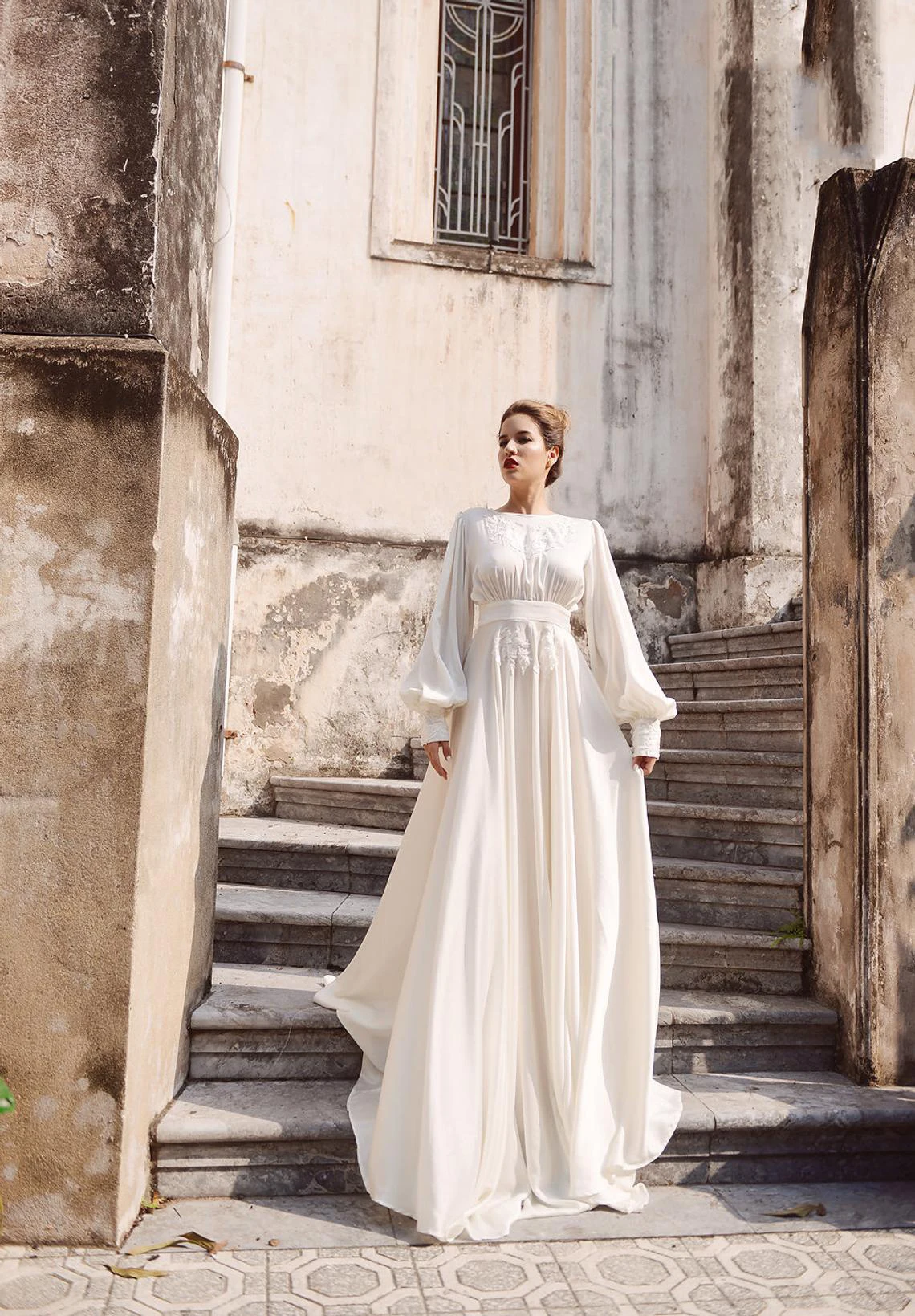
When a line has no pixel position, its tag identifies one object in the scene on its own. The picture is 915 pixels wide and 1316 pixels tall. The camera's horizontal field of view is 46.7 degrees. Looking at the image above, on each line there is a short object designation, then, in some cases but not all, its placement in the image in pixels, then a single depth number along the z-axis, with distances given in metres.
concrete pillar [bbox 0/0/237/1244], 2.72
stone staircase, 3.12
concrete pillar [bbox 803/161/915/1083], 3.64
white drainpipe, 6.20
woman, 2.93
